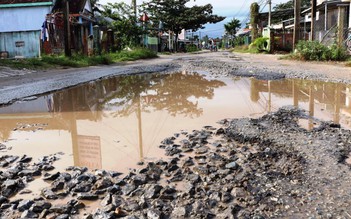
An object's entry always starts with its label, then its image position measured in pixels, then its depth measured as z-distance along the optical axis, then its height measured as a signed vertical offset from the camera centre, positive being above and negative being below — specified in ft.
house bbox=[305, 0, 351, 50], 53.01 +7.26
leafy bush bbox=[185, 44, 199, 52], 190.55 +5.71
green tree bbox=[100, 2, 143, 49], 90.35 +8.55
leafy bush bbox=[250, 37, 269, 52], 94.08 +3.65
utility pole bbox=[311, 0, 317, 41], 63.44 +7.98
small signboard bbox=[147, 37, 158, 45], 143.14 +7.82
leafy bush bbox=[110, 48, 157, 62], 77.38 +1.10
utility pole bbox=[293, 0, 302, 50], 70.33 +6.93
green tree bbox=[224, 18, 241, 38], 247.50 +21.85
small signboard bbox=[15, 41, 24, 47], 69.56 +3.57
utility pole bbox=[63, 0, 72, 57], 57.98 +5.26
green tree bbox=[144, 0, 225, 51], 165.17 +21.27
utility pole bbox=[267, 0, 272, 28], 110.95 +15.66
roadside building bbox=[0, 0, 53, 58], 69.56 +7.49
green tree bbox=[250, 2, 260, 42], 113.47 +12.97
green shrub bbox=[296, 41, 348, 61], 51.83 +0.67
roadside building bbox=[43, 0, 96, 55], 68.90 +7.13
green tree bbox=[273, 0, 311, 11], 178.40 +28.36
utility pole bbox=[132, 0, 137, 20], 95.27 +14.47
